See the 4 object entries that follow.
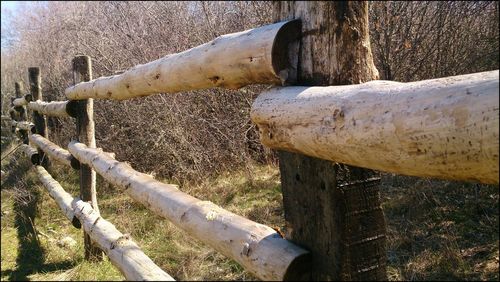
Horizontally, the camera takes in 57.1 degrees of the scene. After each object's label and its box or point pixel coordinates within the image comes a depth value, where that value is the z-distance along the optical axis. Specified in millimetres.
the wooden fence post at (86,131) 4164
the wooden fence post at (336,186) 1654
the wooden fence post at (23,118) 8578
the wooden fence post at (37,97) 6977
